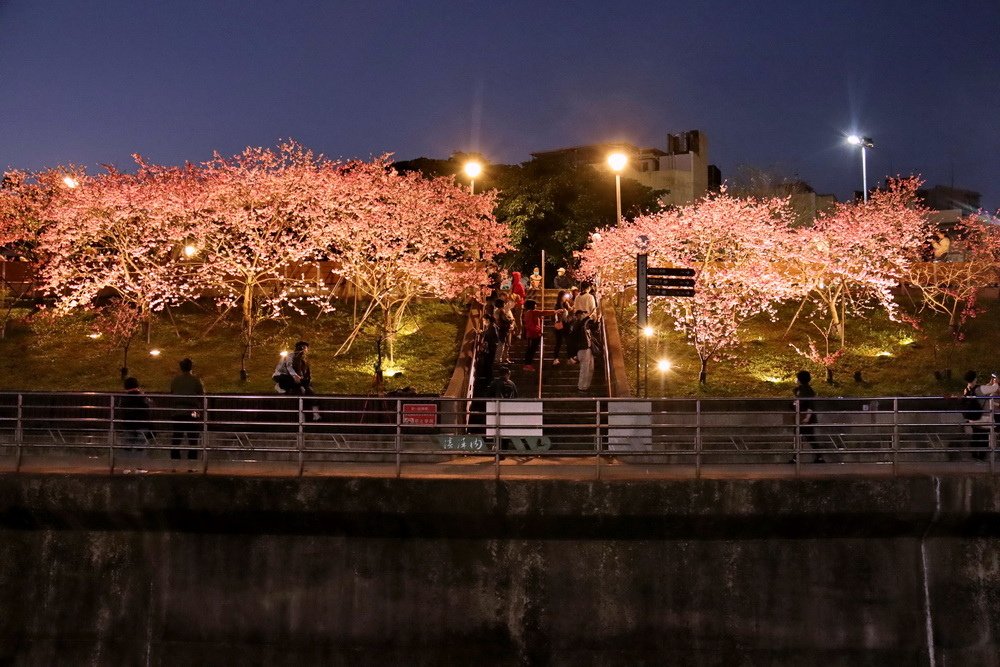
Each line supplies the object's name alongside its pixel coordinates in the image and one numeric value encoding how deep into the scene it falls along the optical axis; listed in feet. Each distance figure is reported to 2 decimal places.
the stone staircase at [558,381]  62.49
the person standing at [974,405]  42.65
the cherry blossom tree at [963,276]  93.40
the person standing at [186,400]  43.50
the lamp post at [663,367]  78.12
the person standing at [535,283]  108.45
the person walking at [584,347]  66.33
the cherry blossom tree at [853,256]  89.56
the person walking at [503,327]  73.51
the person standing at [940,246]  113.00
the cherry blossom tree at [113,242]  88.63
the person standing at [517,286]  90.79
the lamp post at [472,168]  88.79
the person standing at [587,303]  68.08
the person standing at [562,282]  125.18
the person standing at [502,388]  49.93
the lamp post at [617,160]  76.64
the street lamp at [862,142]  139.85
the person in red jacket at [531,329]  71.77
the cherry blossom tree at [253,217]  87.92
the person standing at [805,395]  43.21
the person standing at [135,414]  42.27
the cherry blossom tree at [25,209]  101.04
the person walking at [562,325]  73.05
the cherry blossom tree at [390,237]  87.45
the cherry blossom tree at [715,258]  85.76
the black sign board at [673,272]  49.65
